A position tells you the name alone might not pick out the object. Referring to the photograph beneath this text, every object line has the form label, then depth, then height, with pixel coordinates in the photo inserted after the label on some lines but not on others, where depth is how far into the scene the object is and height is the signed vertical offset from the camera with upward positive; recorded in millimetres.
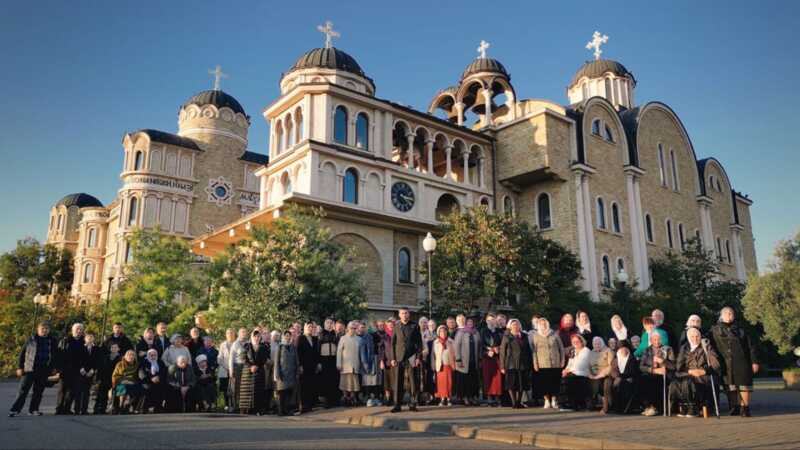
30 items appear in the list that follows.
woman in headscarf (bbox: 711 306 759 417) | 9414 +67
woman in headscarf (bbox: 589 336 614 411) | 10836 -2
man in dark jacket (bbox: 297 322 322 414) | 12359 -60
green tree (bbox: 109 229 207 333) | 27219 +3730
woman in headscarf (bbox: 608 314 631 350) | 11109 +608
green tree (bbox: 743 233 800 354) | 20081 +2146
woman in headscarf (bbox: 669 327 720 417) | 9680 -167
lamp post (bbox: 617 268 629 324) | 22047 +3044
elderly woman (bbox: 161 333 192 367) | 12703 +264
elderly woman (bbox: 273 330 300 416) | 11500 -128
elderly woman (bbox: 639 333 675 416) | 10086 -124
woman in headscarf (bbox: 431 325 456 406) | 11828 +30
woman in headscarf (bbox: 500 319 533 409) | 11242 +77
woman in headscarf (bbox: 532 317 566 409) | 11422 +77
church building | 25797 +9759
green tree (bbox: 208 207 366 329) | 18000 +2604
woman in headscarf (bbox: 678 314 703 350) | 9852 +659
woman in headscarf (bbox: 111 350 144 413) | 12125 -323
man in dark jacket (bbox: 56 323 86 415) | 11805 -37
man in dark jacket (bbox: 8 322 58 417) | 11398 +42
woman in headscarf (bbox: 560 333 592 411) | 11055 -183
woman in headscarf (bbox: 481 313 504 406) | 11959 +66
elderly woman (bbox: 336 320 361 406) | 12156 +117
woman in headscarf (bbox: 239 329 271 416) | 12062 -274
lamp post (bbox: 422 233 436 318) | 15875 +3159
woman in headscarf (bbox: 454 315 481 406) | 11945 +67
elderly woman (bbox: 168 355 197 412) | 12484 -358
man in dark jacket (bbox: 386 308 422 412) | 10992 +211
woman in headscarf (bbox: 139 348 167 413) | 12336 -308
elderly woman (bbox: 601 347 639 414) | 10398 -381
